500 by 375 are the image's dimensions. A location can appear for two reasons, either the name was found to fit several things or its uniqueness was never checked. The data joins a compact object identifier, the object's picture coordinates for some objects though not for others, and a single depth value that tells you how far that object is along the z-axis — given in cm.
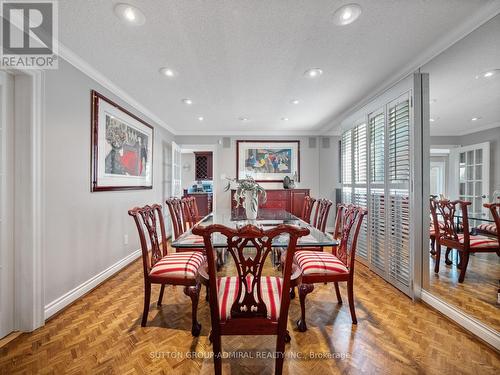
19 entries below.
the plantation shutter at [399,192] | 238
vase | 256
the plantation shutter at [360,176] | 325
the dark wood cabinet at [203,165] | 773
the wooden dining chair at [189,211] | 299
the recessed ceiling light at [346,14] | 154
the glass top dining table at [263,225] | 167
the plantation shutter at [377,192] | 282
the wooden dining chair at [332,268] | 177
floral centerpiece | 252
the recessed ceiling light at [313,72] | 242
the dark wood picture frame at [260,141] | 532
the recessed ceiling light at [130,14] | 155
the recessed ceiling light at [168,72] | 242
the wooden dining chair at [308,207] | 310
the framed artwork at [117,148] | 254
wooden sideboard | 486
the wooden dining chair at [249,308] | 117
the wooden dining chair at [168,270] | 172
